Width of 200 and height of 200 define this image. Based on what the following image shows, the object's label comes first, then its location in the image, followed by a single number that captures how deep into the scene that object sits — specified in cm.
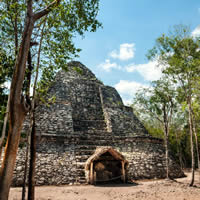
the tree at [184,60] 953
